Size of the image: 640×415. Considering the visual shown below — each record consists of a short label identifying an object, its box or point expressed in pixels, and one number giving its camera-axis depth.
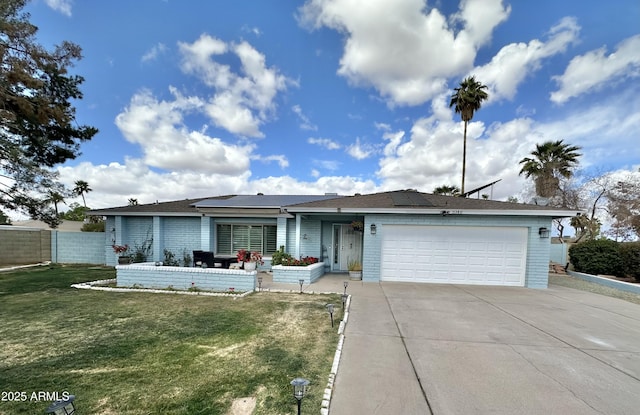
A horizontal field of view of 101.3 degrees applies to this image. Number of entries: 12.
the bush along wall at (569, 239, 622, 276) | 12.59
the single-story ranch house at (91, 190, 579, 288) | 9.81
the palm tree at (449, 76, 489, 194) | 18.91
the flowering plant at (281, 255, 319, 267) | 10.09
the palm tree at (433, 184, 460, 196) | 29.80
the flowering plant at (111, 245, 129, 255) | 12.29
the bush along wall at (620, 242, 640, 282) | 11.57
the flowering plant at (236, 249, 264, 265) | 10.03
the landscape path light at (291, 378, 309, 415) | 2.41
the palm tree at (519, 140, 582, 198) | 19.20
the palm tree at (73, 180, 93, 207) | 34.74
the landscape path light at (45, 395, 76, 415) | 2.02
